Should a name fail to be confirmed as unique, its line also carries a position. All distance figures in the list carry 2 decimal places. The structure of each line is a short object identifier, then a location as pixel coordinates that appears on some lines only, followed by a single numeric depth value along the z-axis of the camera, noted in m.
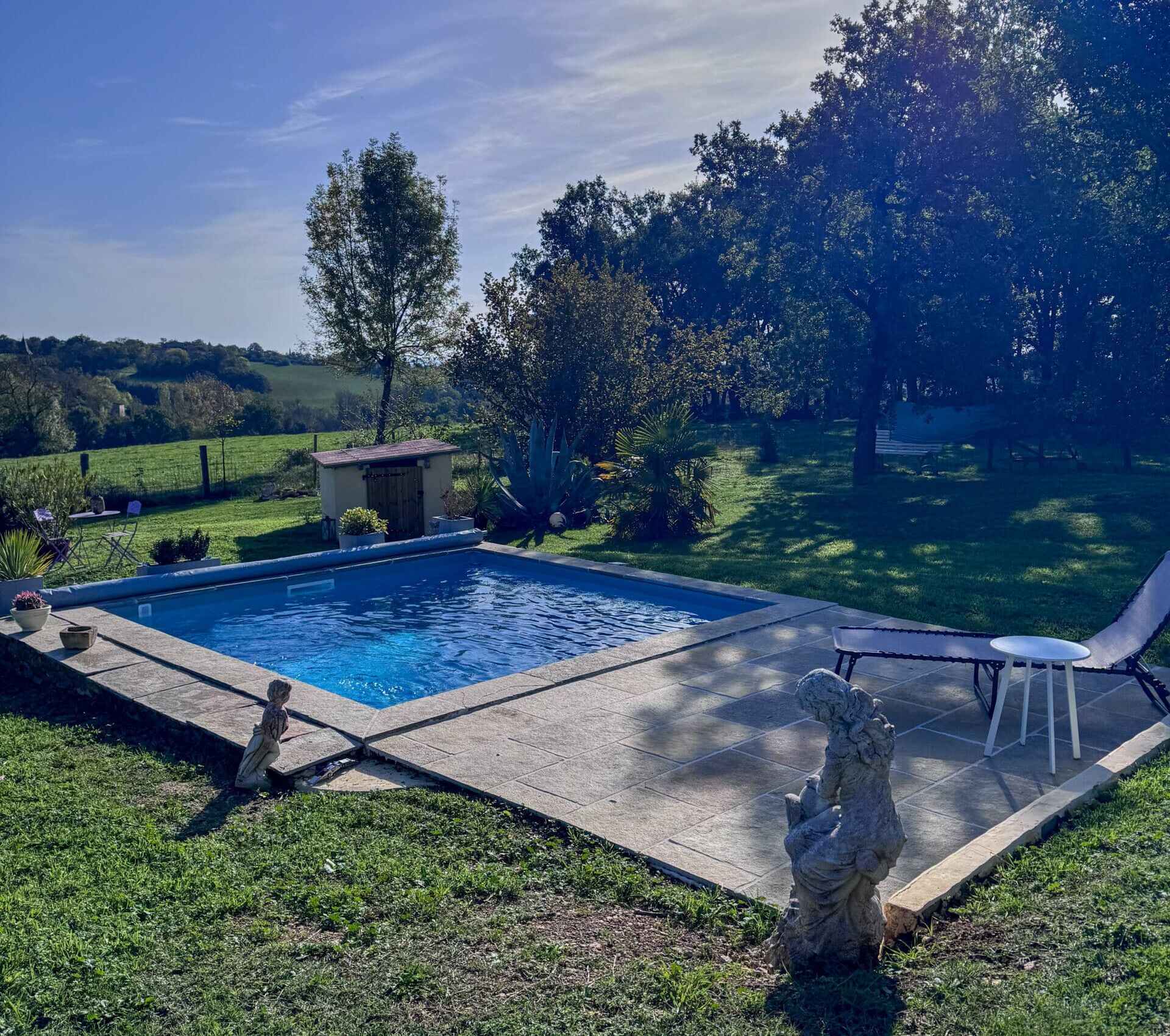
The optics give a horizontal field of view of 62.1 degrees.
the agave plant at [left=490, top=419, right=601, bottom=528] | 17.34
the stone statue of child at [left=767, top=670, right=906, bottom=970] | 3.78
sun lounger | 6.66
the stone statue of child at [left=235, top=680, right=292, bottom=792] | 5.99
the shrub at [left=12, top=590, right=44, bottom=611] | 9.69
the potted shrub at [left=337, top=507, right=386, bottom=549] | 14.89
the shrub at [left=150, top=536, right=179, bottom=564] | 13.10
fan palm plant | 15.90
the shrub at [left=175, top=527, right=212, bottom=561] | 13.23
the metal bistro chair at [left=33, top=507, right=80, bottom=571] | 13.45
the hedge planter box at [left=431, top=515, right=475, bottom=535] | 15.76
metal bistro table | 14.10
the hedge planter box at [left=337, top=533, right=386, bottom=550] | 14.87
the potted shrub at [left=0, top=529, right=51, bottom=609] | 10.73
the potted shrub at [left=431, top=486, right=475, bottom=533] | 15.78
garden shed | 16.00
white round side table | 5.91
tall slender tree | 24.39
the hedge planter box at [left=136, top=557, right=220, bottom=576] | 12.86
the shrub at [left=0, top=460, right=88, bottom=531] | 14.22
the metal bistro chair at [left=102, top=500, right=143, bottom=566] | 13.97
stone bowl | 8.96
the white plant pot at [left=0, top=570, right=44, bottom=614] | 10.70
